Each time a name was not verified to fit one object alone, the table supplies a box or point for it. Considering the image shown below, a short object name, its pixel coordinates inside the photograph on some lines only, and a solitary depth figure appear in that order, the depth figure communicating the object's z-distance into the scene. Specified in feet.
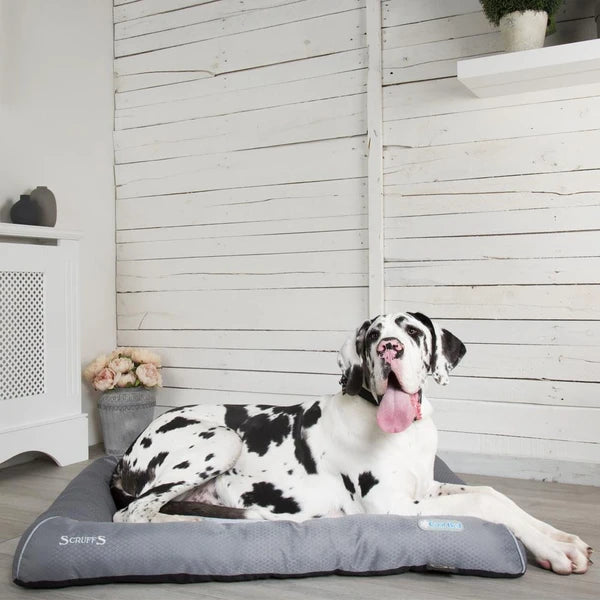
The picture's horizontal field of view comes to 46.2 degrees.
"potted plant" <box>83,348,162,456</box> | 12.64
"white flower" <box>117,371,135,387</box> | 12.65
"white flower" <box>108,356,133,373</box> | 12.71
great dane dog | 6.83
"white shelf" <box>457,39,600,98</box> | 9.34
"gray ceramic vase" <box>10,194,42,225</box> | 11.34
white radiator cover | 10.92
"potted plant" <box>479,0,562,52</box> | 9.67
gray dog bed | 6.34
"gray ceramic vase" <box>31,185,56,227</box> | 11.57
